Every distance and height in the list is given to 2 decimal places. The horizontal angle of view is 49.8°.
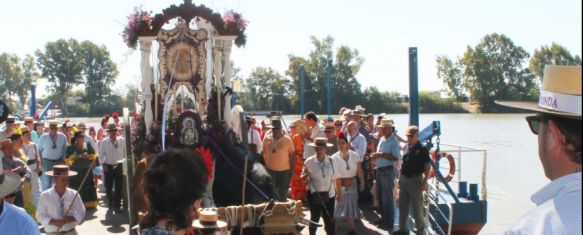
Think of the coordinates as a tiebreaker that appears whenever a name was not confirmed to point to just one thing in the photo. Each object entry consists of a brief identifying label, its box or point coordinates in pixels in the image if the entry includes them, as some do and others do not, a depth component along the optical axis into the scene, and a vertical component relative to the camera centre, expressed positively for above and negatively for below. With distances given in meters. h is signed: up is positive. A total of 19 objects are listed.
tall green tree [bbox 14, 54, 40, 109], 78.31 +3.45
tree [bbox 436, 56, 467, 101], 66.94 +2.34
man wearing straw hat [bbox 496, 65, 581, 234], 1.88 -0.20
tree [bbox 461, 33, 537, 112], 62.25 +2.37
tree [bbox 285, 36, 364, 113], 59.00 +2.35
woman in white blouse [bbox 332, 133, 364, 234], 8.57 -1.15
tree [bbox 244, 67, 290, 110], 55.91 +0.97
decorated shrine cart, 7.45 +0.18
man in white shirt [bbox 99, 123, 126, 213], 10.95 -0.98
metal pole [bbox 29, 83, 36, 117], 21.67 +0.19
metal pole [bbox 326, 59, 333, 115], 21.40 +0.69
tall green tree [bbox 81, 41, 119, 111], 73.50 +4.09
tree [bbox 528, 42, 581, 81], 68.50 +4.34
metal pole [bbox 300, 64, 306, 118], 23.16 +0.40
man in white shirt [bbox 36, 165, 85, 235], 6.40 -1.07
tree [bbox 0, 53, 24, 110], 78.12 +3.63
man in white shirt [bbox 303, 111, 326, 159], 11.08 -0.55
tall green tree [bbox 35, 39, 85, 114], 74.31 +4.87
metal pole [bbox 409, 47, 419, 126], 9.94 +0.12
